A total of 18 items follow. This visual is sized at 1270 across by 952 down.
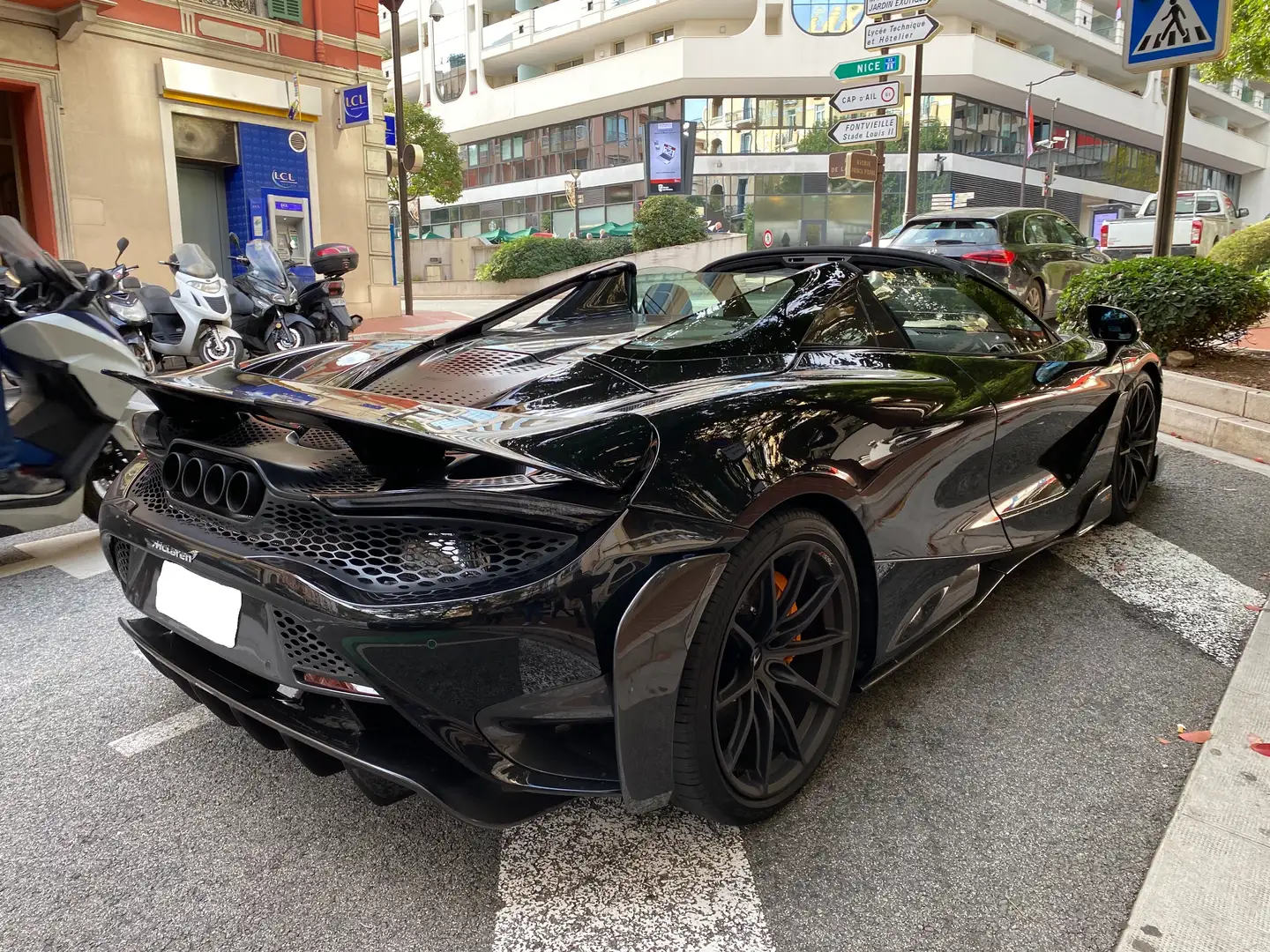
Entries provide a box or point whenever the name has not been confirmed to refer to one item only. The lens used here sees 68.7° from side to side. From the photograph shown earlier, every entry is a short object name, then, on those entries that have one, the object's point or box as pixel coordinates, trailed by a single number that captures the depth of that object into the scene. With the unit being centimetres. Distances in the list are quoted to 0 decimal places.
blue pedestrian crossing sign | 652
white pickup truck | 2077
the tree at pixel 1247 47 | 1553
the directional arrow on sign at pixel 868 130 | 1314
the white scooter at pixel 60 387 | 391
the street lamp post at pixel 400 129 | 1524
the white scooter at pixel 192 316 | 862
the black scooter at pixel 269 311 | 948
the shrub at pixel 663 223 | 3198
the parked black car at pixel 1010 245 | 1046
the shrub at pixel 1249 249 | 1466
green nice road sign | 1321
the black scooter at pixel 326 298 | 973
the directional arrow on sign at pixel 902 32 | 1246
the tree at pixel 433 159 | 3719
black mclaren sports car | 166
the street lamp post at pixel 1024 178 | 3717
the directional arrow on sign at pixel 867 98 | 1309
